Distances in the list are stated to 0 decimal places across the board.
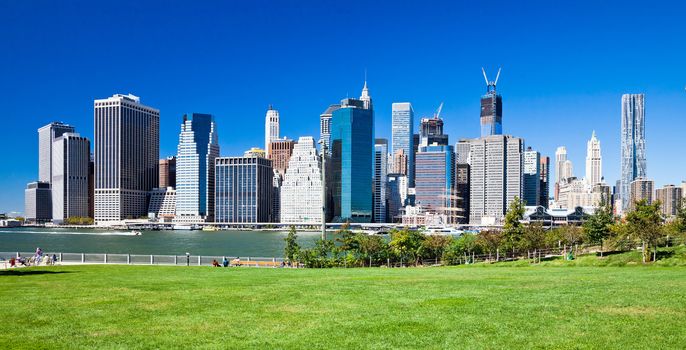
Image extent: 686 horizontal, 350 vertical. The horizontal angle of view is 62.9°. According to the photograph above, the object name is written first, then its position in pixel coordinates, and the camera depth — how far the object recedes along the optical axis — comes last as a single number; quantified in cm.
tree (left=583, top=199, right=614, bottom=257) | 5181
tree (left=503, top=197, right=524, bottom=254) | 4975
